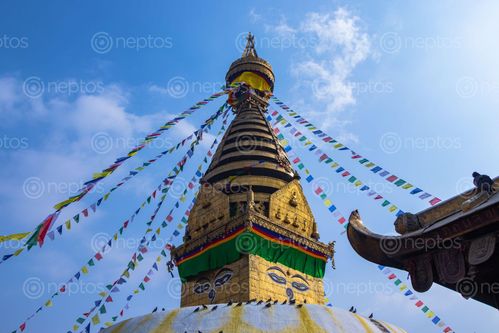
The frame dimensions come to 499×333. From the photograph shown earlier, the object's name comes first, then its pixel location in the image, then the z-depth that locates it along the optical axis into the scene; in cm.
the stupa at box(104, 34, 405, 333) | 1471
